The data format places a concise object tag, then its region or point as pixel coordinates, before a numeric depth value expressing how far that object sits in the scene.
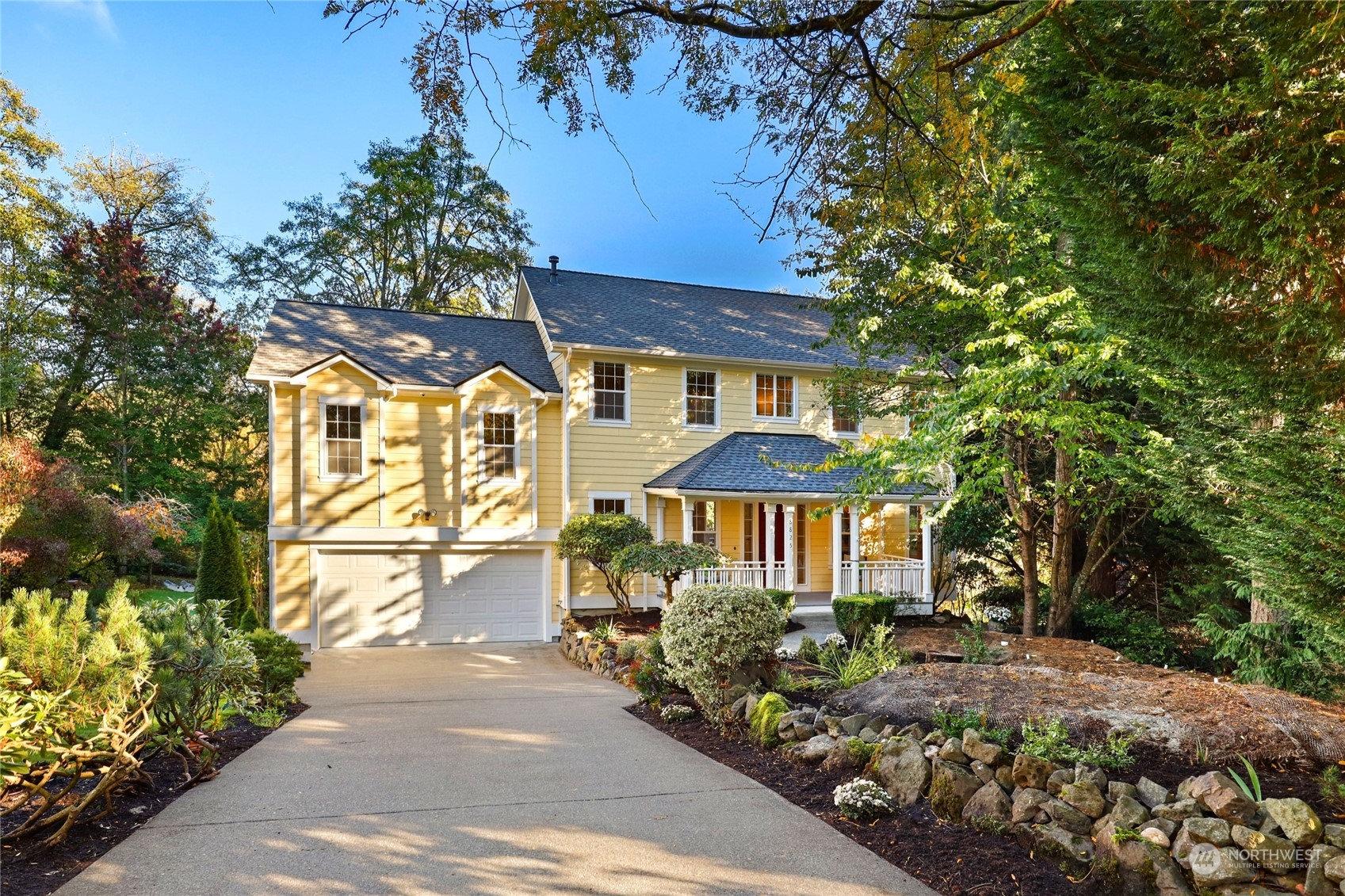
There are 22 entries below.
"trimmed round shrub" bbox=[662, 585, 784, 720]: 7.03
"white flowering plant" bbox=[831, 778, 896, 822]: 4.55
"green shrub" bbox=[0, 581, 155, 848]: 4.08
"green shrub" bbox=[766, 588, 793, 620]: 11.91
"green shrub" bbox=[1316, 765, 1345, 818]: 3.88
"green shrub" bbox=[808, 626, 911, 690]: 7.52
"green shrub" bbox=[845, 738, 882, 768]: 5.31
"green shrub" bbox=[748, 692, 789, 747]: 6.16
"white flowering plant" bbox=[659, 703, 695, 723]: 7.27
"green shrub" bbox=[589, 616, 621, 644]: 11.81
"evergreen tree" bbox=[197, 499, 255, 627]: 12.10
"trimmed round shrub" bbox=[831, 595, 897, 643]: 11.55
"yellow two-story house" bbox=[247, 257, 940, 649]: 13.83
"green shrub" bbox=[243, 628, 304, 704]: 8.27
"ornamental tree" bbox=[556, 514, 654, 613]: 13.37
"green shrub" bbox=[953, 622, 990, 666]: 8.05
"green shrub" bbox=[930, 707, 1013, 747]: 5.20
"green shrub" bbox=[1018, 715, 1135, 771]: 4.52
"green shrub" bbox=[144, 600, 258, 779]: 5.25
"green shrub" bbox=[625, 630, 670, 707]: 8.09
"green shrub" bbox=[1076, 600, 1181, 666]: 10.95
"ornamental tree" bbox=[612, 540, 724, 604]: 12.02
